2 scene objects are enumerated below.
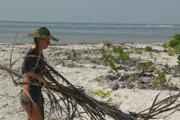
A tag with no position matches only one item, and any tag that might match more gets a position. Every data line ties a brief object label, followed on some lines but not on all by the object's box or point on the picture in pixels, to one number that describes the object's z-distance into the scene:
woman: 6.63
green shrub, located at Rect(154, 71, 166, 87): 14.31
